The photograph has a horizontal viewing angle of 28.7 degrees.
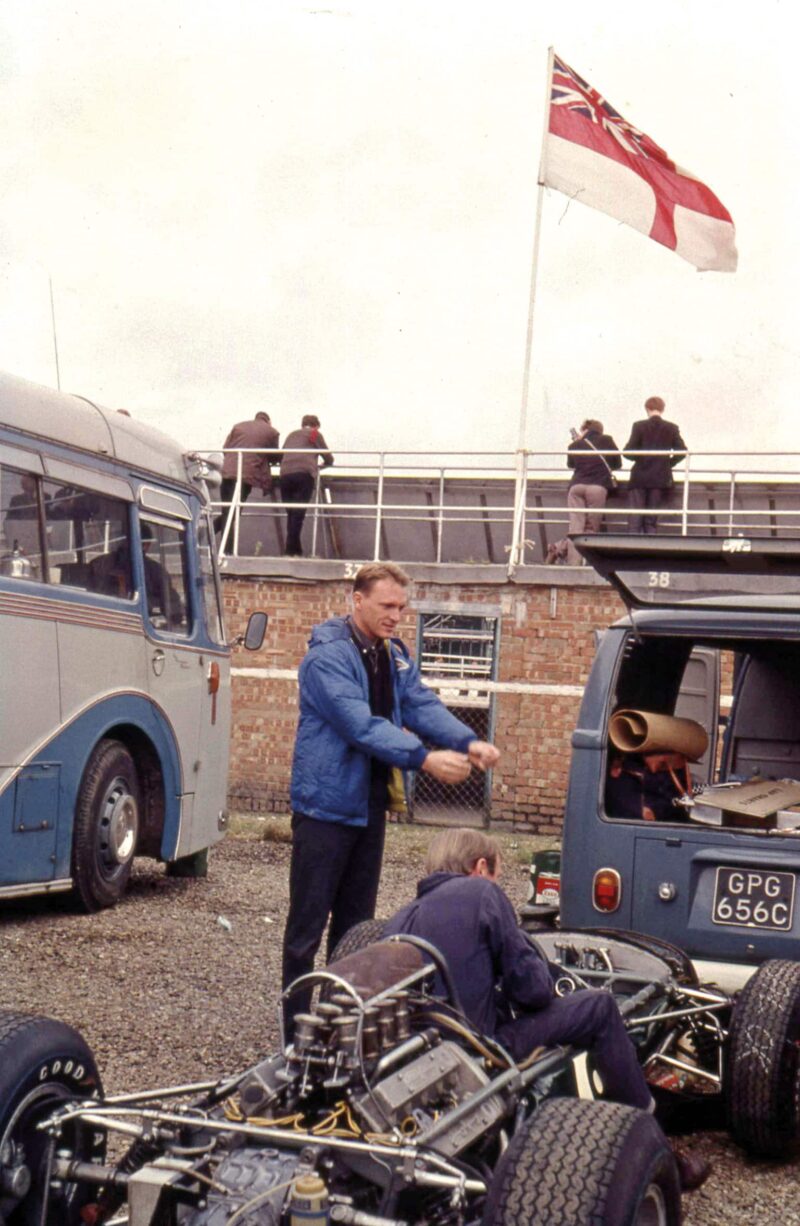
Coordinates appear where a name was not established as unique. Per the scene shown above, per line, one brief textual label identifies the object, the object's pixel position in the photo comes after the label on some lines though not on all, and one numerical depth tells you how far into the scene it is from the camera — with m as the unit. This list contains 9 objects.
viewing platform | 20.89
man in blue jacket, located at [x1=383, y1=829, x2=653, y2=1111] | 4.05
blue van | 5.77
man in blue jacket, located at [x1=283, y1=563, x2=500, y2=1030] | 5.38
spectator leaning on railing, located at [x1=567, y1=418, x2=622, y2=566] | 17.47
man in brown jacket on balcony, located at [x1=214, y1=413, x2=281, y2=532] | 18.58
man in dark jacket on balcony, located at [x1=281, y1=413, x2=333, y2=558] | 18.30
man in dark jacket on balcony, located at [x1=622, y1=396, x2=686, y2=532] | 17.12
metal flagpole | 16.77
